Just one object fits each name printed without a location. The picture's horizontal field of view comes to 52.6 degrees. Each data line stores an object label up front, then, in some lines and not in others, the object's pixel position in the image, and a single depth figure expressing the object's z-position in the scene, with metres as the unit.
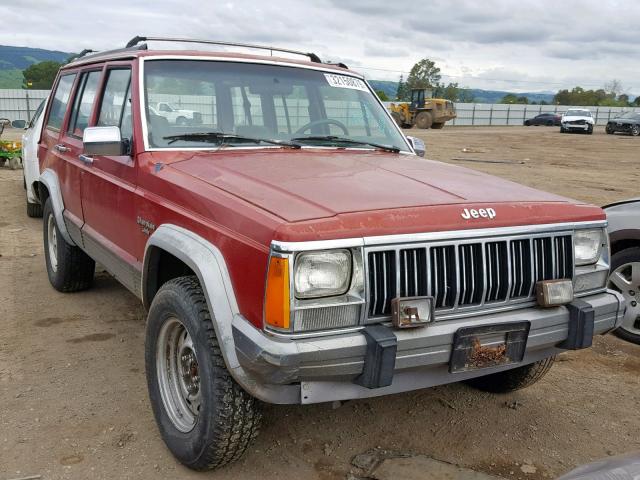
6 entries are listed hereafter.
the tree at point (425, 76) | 102.44
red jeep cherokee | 2.42
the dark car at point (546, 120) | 51.59
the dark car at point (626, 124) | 35.69
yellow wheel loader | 40.94
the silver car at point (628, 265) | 4.69
